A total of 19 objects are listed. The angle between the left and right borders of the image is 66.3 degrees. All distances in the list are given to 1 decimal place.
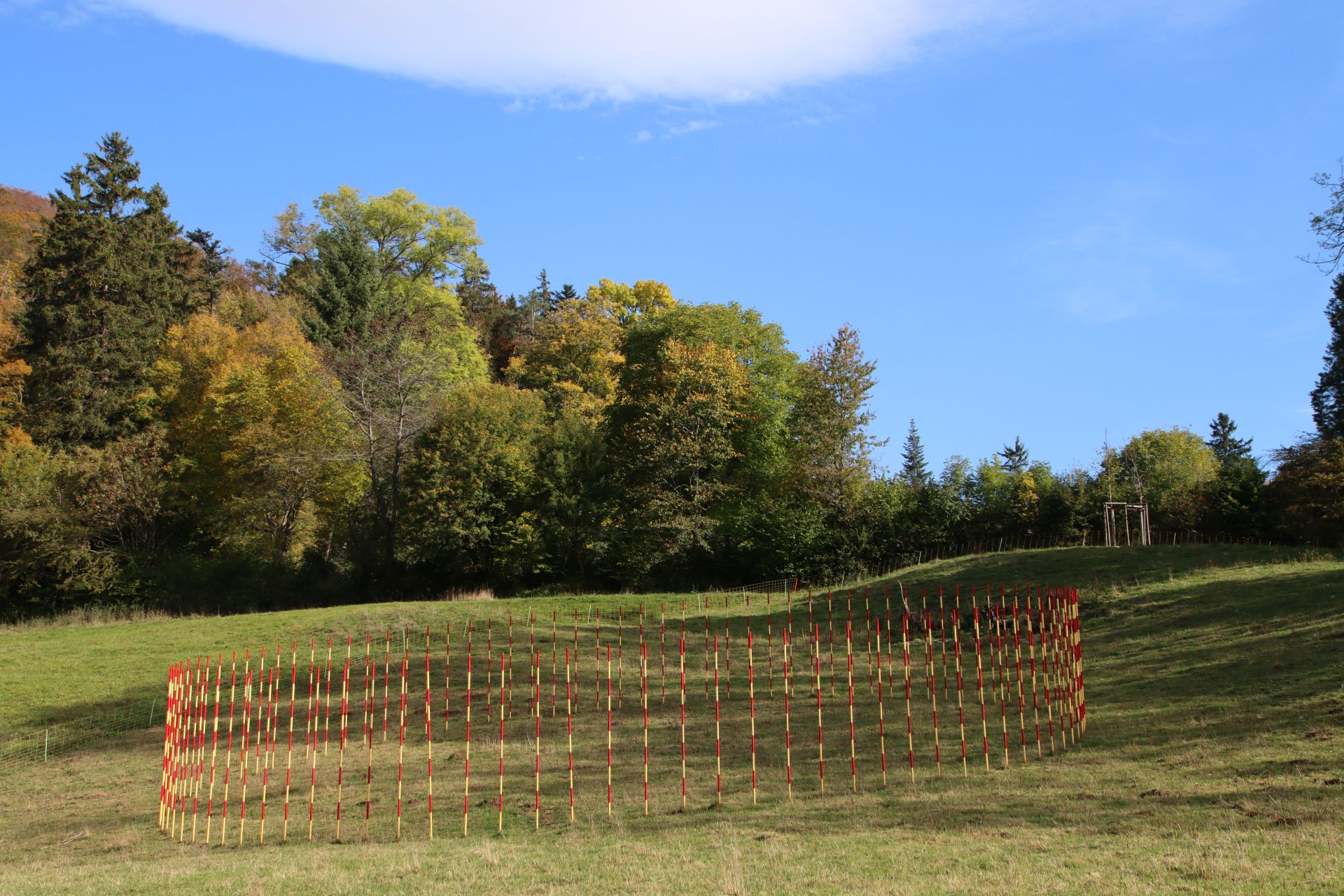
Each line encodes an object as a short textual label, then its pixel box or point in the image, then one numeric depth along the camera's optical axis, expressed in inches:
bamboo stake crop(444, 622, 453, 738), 813.9
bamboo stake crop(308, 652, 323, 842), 590.4
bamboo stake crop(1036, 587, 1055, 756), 646.3
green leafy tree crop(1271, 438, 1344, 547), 1398.9
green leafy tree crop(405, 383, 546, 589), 1748.3
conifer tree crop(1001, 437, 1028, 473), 3622.0
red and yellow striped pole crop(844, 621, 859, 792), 562.1
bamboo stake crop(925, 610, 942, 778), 613.7
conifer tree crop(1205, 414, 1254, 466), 3233.3
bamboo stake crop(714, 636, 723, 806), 551.2
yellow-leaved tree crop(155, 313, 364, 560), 1834.4
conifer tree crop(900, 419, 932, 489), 3449.8
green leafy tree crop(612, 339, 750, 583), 1665.8
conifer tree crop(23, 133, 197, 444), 1875.0
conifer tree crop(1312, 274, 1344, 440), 1855.3
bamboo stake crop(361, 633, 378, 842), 585.0
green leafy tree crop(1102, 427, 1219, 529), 1803.6
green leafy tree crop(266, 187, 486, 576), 1849.2
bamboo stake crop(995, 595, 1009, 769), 623.5
